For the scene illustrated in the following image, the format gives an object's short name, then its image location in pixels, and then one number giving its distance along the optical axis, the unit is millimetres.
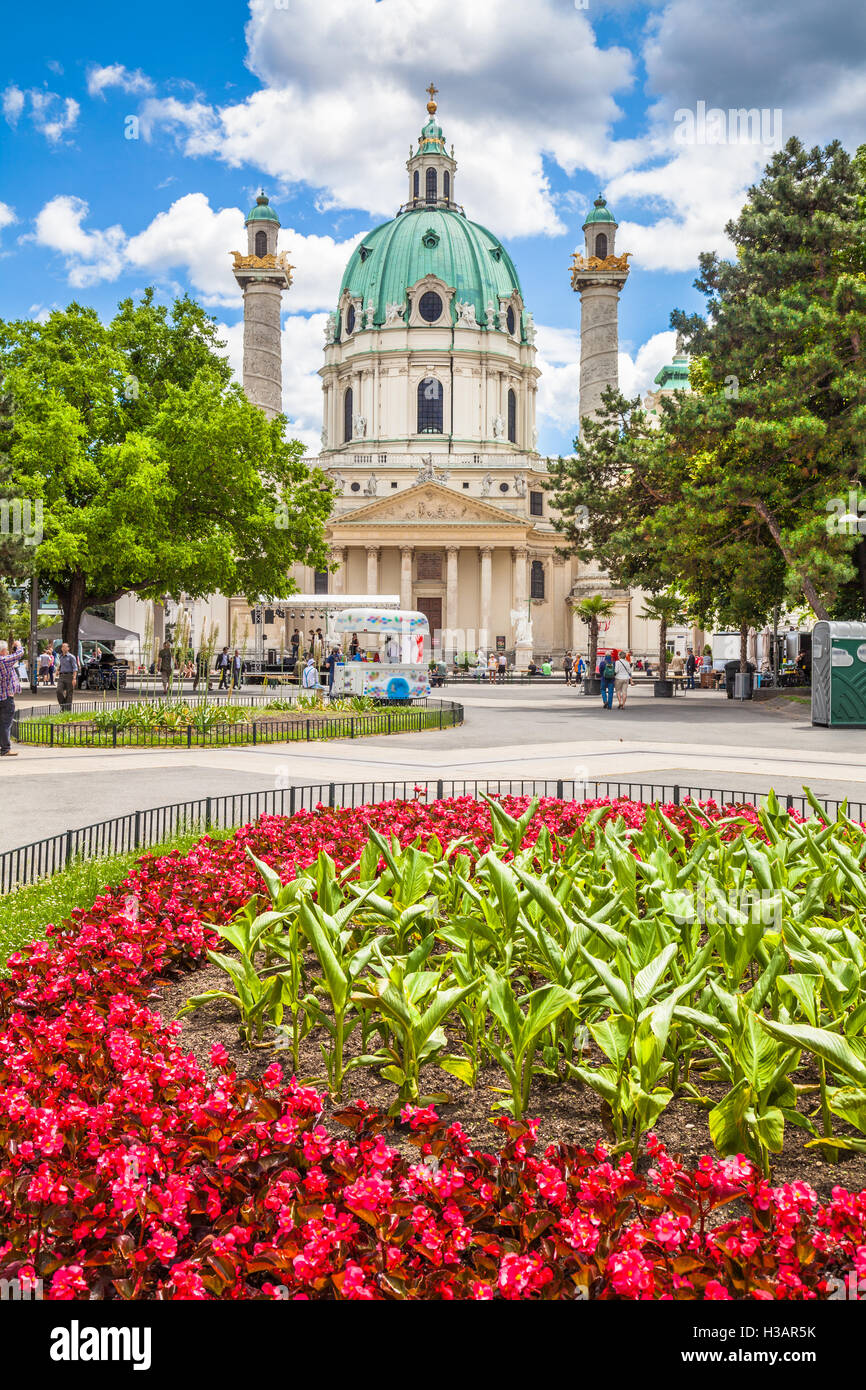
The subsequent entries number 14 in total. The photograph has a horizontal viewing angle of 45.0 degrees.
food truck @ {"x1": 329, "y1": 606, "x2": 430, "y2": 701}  33062
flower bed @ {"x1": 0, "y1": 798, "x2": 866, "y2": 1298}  2896
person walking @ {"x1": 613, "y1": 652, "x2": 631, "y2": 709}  31531
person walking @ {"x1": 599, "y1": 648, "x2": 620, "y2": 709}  32625
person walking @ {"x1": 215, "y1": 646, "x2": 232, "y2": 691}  40594
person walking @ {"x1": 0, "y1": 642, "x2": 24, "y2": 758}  17672
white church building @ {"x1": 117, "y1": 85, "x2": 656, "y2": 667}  72188
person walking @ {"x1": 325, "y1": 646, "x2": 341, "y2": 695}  35969
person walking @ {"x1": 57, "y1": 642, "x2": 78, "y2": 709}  25422
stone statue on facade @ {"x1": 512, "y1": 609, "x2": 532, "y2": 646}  64375
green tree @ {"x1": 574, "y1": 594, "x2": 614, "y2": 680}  54000
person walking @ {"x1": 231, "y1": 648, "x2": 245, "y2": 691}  40019
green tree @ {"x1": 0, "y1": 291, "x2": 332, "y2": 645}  30375
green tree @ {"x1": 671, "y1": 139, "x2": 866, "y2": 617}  28328
